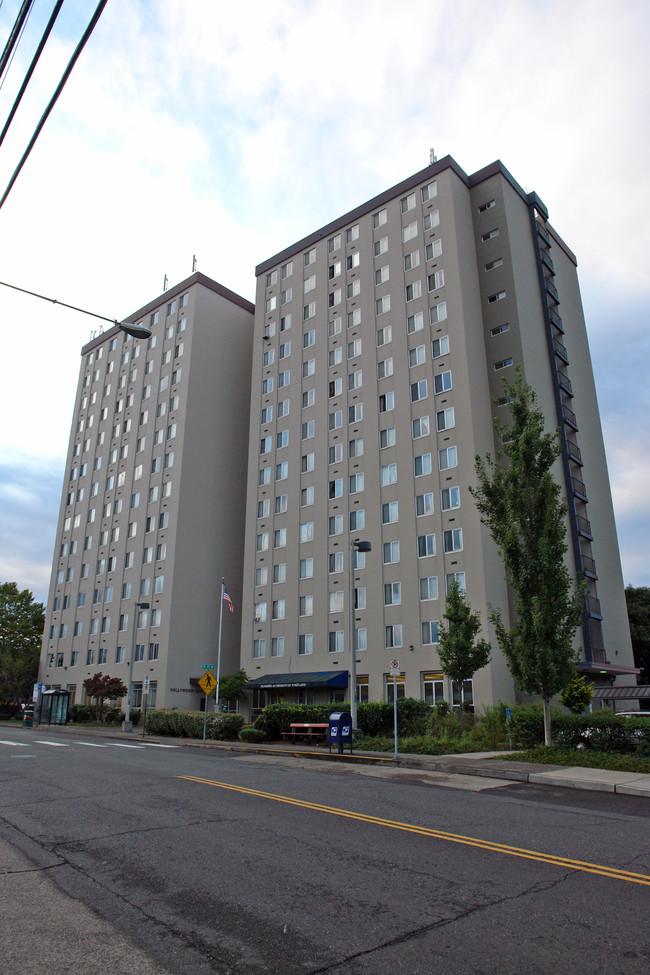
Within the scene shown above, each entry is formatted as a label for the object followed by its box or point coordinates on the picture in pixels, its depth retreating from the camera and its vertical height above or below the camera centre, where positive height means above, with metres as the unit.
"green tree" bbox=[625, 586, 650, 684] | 59.31 +6.33
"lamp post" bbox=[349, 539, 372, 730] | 25.23 +1.26
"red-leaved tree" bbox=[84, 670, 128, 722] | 47.12 +0.98
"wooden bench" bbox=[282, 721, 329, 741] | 26.23 -1.13
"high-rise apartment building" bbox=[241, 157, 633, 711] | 37.38 +16.95
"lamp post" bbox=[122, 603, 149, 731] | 38.63 -1.17
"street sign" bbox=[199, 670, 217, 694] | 27.93 +0.80
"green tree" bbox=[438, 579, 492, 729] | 26.58 +2.22
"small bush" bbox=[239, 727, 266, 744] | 27.64 -1.34
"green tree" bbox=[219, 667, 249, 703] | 42.12 +1.02
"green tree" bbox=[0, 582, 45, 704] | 62.31 +5.88
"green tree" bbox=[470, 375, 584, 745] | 19.47 +4.37
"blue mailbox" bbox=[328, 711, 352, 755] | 21.55 -0.85
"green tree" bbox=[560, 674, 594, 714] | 28.75 +0.24
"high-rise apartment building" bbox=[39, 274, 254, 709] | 50.06 +16.05
